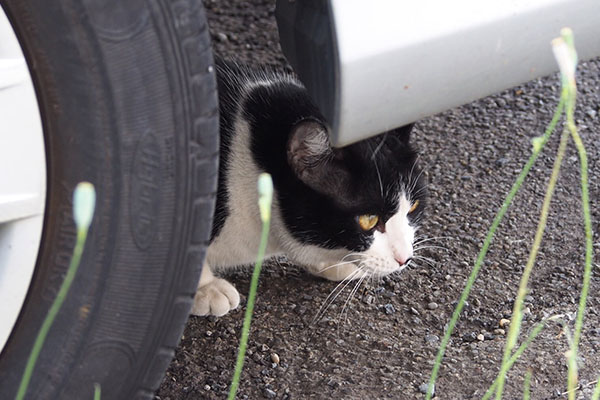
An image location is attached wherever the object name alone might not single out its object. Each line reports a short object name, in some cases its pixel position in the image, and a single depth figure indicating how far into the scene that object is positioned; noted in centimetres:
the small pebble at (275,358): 85
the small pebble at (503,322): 88
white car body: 68
